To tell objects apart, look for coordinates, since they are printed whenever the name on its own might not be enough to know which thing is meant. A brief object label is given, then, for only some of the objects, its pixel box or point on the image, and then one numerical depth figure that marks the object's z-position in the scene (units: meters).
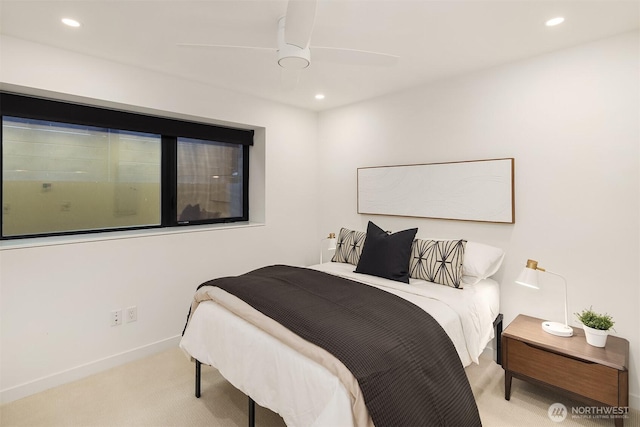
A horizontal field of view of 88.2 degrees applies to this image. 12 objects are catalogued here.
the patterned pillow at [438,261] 2.52
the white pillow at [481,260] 2.54
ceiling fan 1.39
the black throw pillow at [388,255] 2.66
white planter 2.01
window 2.52
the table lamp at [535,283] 2.19
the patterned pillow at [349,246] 3.14
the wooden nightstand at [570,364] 1.86
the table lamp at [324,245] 4.12
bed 1.40
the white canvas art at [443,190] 2.68
